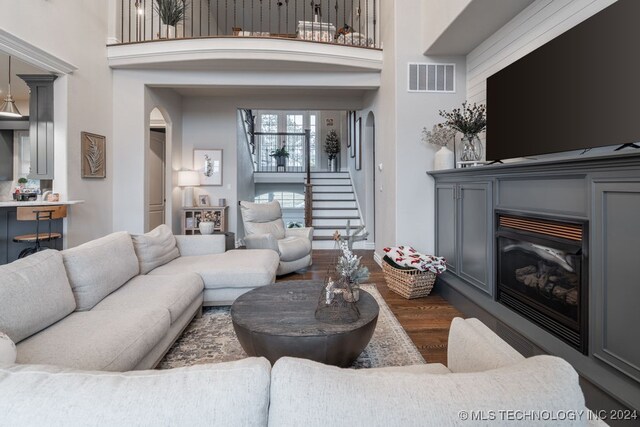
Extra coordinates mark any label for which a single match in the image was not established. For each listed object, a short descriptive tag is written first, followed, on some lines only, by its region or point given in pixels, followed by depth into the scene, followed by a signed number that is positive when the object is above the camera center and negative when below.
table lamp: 6.03 +0.47
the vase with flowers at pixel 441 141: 4.01 +0.86
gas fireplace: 1.95 -0.45
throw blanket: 3.53 -0.57
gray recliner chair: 4.34 -0.40
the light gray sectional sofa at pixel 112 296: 1.52 -0.60
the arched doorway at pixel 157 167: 6.63 +0.86
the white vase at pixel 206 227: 4.90 -0.28
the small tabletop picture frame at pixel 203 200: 6.38 +0.16
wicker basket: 3.50 -0.80
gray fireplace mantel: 1.58 -0.19
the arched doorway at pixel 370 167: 6.42 +0.83
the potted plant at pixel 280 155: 10.25 +1.67
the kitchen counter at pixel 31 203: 3.53 +0.05
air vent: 4.29 +1.73
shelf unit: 6.14 -0.18
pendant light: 4.45 +1.38
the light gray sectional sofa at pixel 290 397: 0.59 -0.36
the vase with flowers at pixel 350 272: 2.19 -0.43
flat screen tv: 1.84 +0.81
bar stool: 3.64 -0.10
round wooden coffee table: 1.76 -0.68
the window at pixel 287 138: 10.80 +2.41
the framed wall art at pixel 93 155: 4.34 +0.73
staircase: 6.74 +0.06
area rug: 2.22 -1.02
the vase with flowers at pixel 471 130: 3.59 +0.88
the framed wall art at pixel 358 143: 7.39 +1.56
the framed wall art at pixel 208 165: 6.38 +0.84
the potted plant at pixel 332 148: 10.51 +1.96
